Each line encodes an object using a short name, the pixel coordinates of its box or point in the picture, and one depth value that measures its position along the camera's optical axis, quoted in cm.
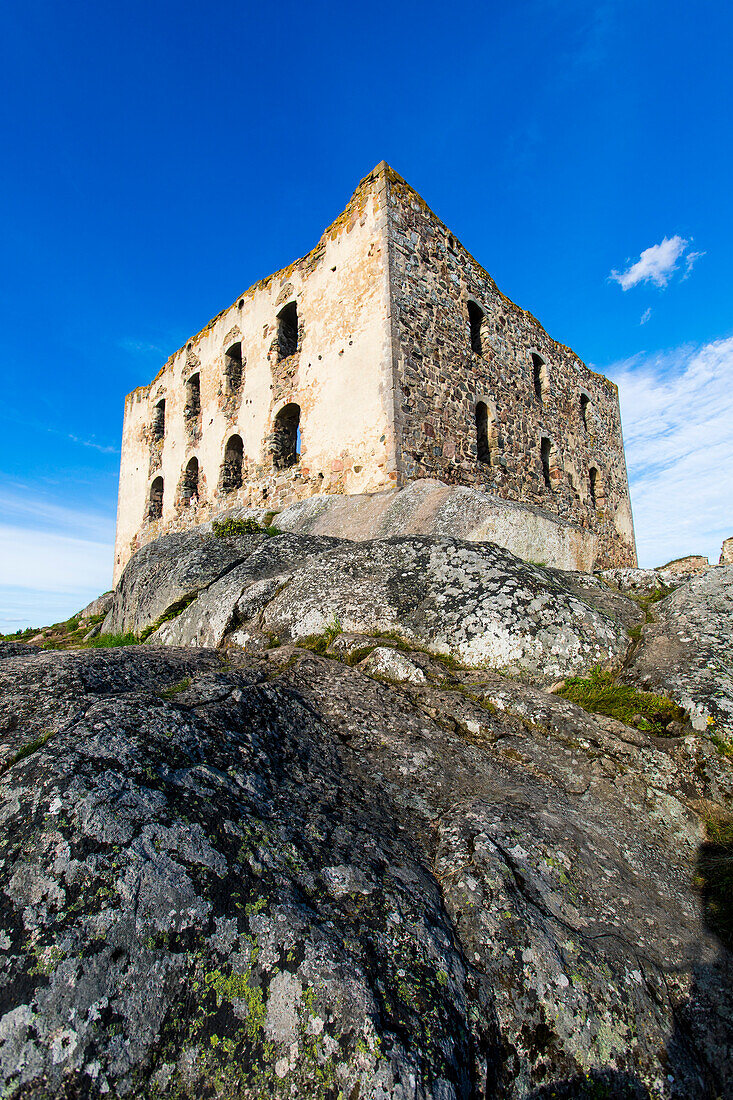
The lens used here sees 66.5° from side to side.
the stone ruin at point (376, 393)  1042
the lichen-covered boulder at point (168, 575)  655
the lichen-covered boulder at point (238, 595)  538
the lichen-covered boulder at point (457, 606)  409
